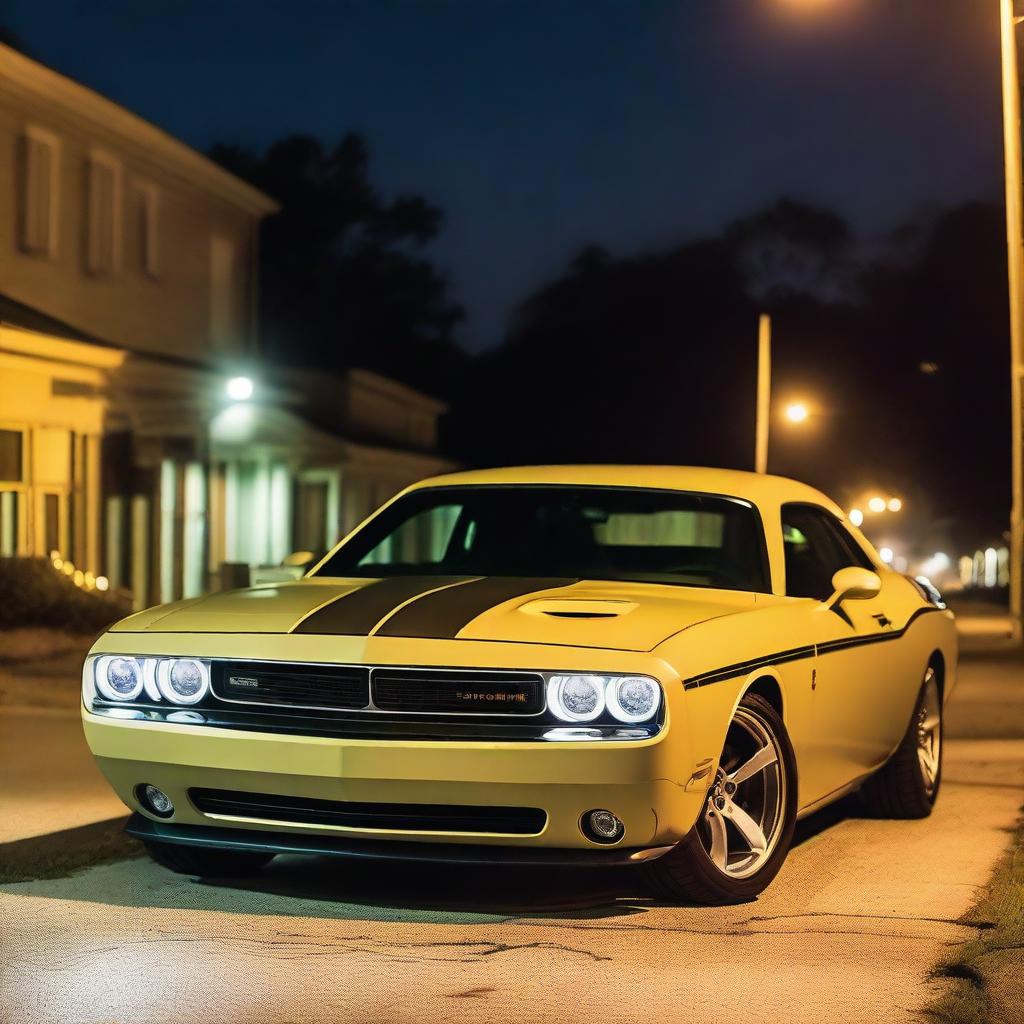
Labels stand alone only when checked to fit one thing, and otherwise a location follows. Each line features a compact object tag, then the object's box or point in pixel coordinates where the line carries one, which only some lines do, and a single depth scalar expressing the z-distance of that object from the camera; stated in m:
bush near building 19.38
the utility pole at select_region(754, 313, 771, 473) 39.94
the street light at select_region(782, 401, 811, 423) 42.22
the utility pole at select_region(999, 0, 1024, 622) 23.48
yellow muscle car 6.49
